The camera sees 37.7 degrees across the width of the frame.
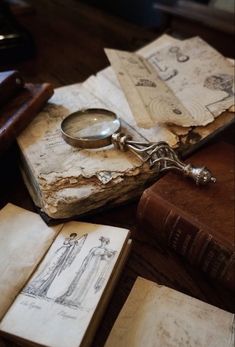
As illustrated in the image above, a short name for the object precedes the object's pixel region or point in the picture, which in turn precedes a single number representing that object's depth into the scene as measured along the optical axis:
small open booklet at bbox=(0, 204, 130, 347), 0.48
